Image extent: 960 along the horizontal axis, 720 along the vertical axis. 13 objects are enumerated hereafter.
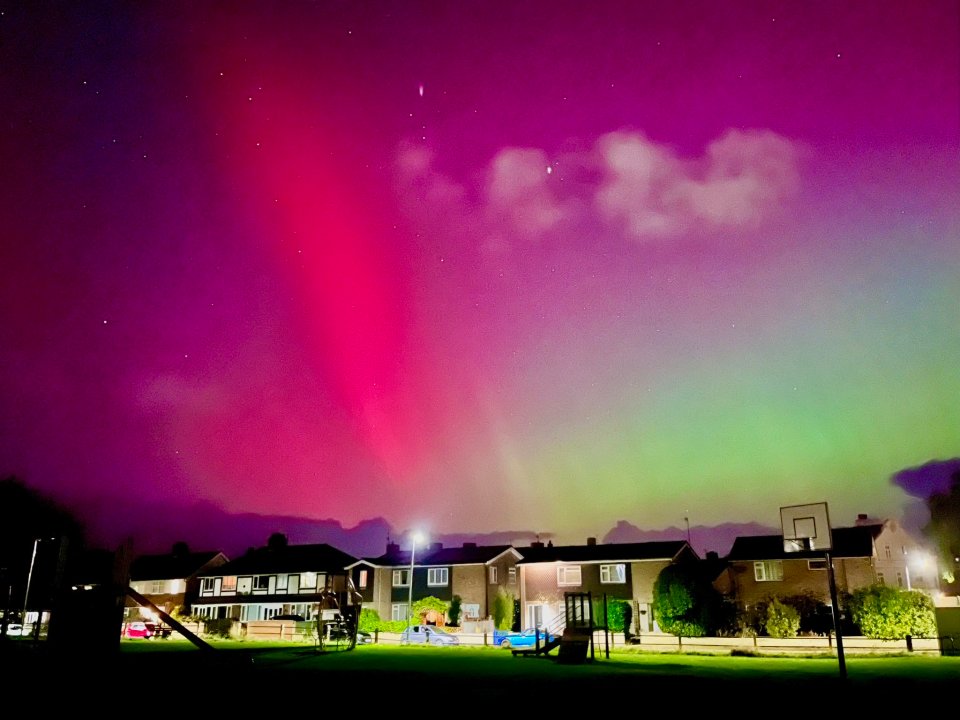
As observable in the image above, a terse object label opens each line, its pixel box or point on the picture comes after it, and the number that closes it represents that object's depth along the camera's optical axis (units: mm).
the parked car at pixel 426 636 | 51438
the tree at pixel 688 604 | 44750
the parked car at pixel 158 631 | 59094
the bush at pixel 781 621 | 42219
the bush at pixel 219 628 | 61906
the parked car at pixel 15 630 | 55962
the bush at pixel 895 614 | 40688
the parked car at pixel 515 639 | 44950
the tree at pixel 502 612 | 62969
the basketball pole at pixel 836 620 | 21734
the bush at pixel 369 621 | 62531
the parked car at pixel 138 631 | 62250
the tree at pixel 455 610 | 70375
